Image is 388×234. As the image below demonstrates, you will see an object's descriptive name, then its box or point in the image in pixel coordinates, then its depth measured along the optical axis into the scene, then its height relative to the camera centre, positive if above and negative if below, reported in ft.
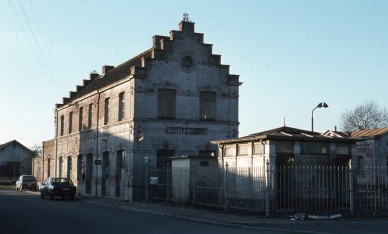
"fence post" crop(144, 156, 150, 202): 100.30 -3.63
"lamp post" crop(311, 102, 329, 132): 121.28 +12.41
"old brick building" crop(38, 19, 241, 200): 104.88 +10.26
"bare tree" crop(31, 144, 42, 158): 291.99 +5.07
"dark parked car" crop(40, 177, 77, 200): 112.27 -6.29
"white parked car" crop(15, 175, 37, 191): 172.24 -7.87
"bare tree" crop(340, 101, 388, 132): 239.71 +18.16
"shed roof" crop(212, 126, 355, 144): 71.05 +2.95
